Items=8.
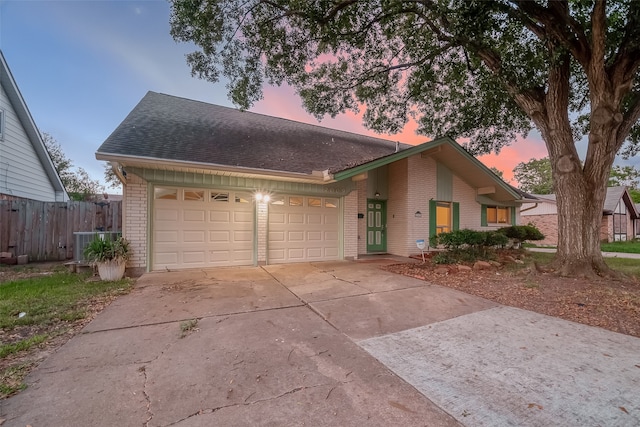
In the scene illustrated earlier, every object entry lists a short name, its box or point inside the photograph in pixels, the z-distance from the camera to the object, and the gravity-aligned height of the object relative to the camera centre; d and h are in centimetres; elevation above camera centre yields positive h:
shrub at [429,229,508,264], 830 -71
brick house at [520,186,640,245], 1981 +50
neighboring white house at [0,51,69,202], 912 +265
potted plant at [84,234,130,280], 582 -80
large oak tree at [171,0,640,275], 602 +473
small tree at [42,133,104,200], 2197 +415
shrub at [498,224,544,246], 1137 -42
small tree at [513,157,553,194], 4047 +756
